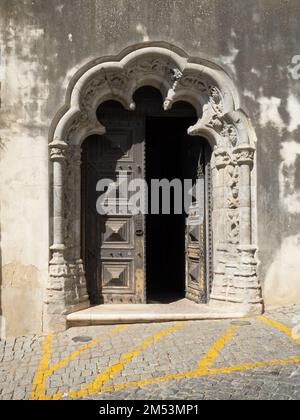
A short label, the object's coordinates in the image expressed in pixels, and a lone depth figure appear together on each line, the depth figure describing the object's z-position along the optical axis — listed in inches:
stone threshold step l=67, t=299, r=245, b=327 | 215.2
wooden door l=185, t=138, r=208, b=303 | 252.5
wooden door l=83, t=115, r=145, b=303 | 246.7
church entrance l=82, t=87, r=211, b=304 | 246.8
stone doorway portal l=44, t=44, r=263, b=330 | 217.3
